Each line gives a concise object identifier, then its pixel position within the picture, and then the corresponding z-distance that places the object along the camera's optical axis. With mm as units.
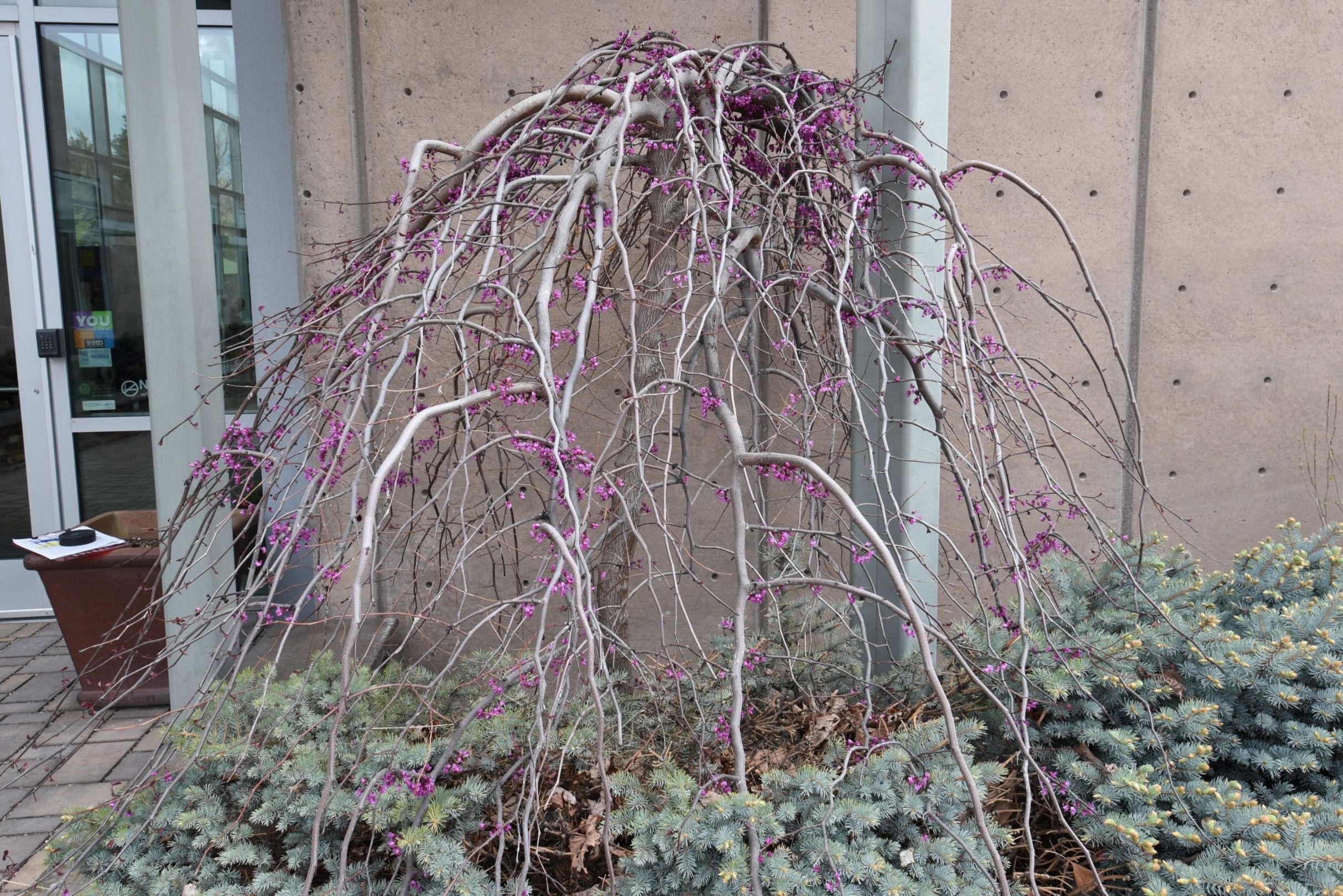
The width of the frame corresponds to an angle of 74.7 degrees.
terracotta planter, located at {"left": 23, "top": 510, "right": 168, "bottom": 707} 3420
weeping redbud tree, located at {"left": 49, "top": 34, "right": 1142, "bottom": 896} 1471
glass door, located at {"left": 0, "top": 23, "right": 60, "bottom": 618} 4258
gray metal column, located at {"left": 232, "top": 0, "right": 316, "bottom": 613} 3736
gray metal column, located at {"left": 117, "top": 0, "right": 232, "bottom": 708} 2709
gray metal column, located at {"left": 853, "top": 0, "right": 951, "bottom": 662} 2377
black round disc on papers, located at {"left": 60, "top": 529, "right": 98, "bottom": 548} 3516
